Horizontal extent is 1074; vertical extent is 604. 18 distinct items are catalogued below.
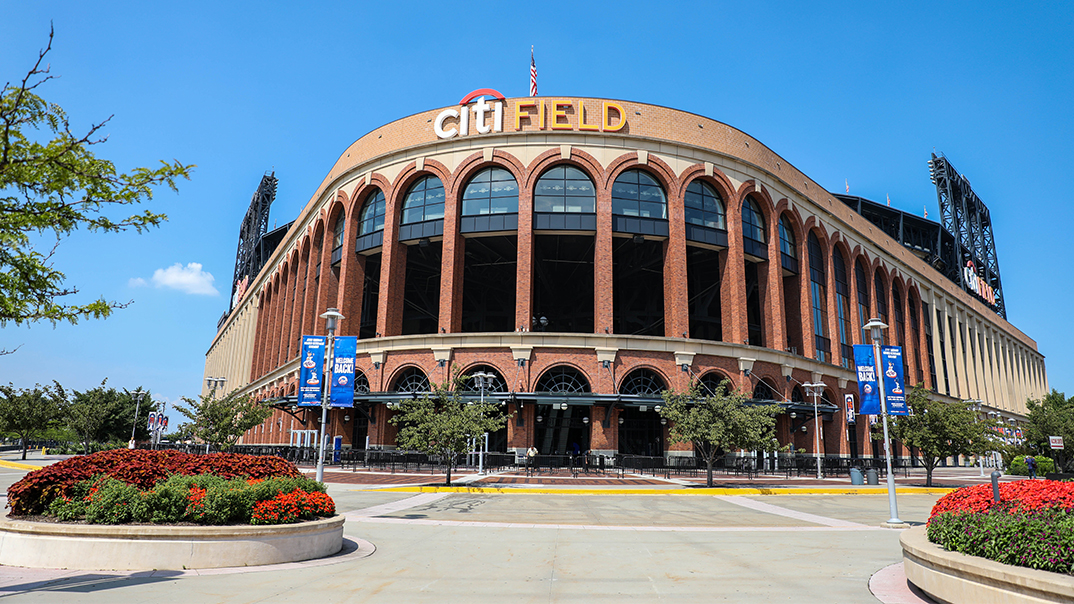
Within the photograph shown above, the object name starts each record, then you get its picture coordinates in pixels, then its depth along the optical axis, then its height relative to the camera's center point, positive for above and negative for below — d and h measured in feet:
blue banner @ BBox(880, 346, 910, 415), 70.33 +5.79
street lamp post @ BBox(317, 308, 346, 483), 64.33 +5.64
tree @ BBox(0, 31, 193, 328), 26.35 +9.54
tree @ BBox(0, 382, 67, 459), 152.66 +1.10
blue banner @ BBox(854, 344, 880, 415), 70.95 +5.73
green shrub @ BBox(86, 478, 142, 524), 30.89 -4.22
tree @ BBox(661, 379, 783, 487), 92.43 +0.55
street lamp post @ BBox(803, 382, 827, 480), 122.52 +8.49
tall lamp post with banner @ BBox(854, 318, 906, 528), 70.44 +5.95
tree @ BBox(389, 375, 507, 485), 84.33 -0.36
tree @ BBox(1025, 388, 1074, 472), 140.77 +1.75
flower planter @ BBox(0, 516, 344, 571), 29.40 -5.99
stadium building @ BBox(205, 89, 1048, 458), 125.29 +38.71
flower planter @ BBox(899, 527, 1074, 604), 20.11 -5.02
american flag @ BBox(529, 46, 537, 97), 141.90 +76.06
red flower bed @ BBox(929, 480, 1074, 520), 25.08 -2.68
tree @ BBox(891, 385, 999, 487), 102.47 +0.37
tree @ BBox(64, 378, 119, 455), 148.46 +0.08
